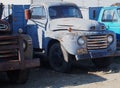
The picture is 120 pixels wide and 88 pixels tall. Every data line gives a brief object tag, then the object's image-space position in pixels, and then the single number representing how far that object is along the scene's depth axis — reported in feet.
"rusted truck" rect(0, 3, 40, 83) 19.03
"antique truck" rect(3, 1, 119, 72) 23.30
